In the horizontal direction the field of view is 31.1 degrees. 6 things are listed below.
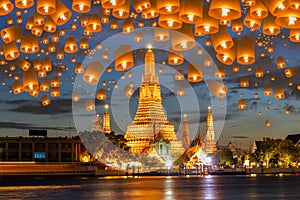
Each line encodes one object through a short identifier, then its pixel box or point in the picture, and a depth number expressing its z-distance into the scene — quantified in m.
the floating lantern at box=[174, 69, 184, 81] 17.72
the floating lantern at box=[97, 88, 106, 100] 17.20
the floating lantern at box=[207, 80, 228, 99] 16.26
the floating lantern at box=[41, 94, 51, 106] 18.00
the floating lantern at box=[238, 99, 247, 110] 19.84
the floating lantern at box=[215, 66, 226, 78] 16.11
